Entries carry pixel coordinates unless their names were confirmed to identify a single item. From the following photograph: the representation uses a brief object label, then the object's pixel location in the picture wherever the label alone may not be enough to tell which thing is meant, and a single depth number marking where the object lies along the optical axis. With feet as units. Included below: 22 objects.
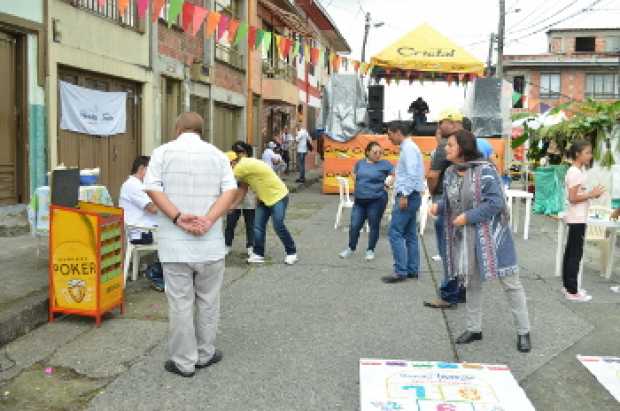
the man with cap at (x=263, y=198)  27.37
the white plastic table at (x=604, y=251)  25.45
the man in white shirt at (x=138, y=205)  23.24
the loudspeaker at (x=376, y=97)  65.21
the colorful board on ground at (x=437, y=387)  12.92
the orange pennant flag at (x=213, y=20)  38.42
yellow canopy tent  65.57
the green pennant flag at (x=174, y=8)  31.81
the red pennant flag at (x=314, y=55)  55.72
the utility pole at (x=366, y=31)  124.98
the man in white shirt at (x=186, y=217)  14.78
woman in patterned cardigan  16.81
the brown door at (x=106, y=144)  38.78
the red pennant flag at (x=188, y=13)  36.11
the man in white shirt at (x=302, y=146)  76.56
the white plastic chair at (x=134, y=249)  23.79
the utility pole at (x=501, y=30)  98.48
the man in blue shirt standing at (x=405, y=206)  24.70
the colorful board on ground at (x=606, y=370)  14.39
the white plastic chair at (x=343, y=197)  39.34
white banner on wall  37.88
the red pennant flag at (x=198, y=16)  36.14
